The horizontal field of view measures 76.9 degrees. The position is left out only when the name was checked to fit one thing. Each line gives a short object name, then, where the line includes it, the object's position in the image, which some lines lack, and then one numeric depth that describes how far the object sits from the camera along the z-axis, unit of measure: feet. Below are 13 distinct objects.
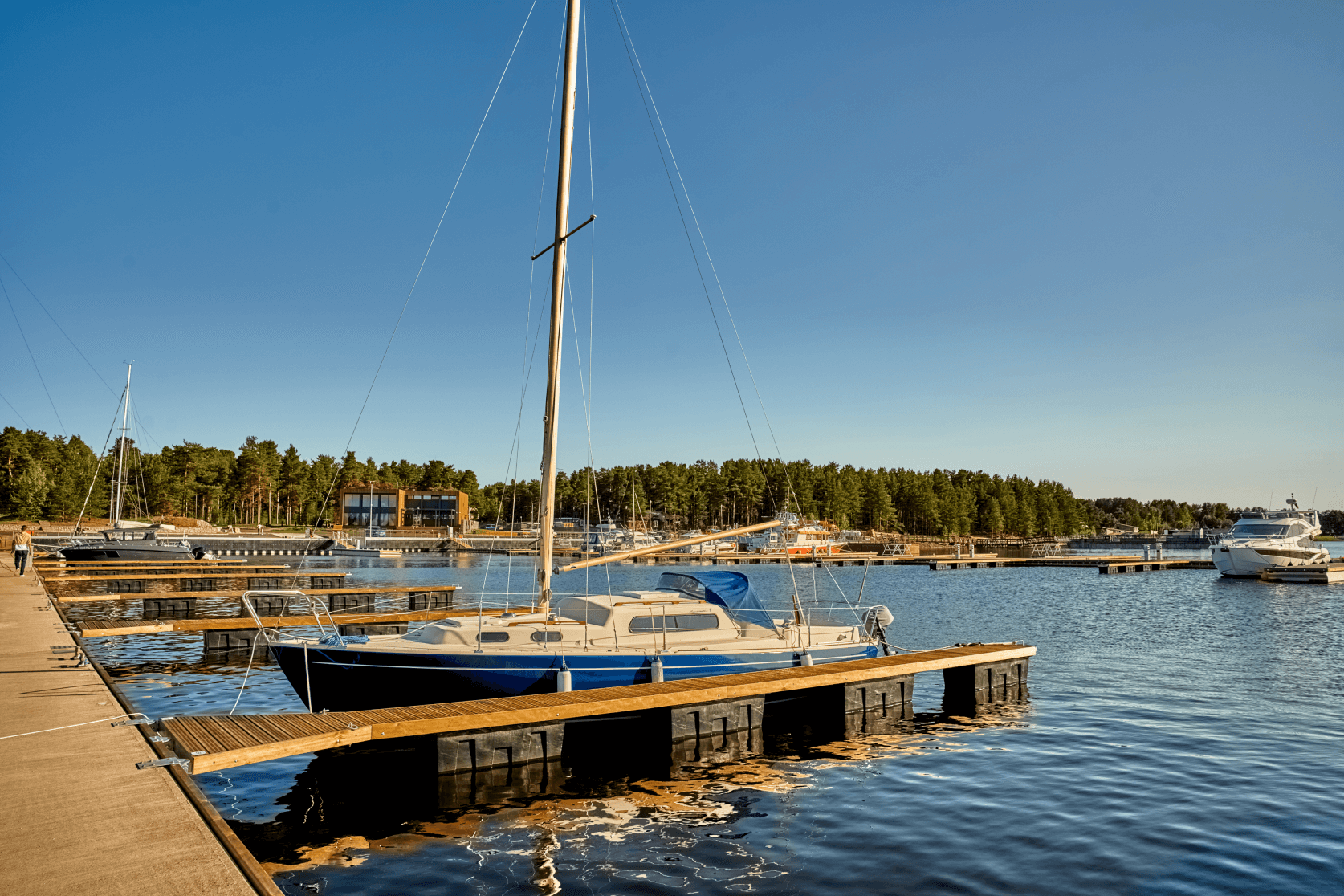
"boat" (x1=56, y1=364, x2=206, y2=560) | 197.36
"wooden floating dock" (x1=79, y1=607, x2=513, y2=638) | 73.79
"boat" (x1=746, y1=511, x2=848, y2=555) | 374.22
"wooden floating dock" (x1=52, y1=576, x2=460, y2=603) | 104.88
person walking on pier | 133.69
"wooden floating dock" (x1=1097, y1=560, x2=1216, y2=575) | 280.72
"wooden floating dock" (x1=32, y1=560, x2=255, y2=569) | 159.74
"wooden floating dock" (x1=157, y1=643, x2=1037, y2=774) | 35.65
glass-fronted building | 506.07
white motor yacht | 229.25
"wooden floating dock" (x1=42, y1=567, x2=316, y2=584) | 133.28
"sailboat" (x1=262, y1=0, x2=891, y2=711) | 50.70
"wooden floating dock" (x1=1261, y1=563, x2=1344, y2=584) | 212.64
